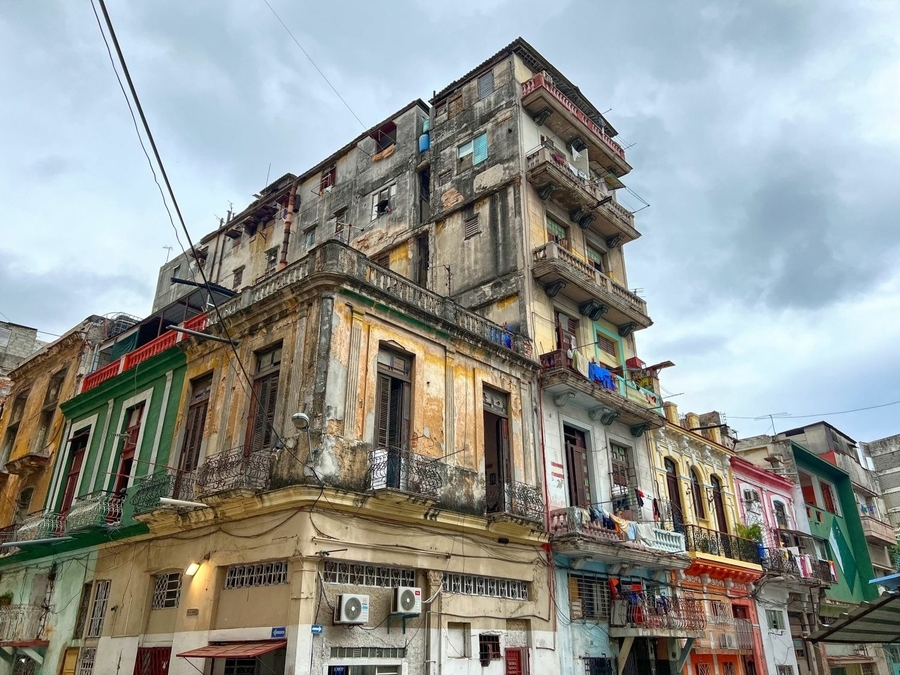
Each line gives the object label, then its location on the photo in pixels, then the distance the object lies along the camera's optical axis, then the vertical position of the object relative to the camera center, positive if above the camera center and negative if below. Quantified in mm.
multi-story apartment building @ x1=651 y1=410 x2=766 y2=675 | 19484 +3789
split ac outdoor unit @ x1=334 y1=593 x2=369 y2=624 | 11273 +961
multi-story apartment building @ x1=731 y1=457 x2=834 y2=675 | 22531 +3310
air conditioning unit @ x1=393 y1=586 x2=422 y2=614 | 12102 +1179
